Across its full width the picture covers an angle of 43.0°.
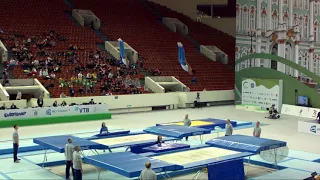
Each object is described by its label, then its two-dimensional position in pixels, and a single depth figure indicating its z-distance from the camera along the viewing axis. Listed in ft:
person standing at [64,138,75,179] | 40.01
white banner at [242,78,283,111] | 101.19
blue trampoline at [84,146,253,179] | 35.94
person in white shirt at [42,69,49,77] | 97.95
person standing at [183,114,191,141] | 60.90
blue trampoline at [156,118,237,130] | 63.57
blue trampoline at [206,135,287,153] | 43.88
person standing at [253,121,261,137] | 52.65
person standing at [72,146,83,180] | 36.94
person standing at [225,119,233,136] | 54.29
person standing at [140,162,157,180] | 30.86
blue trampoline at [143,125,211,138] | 52.29
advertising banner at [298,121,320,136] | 68.46
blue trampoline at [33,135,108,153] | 44.21
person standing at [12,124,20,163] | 45.92
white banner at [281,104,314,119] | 85.15
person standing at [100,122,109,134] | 55.83
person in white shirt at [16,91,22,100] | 84.07
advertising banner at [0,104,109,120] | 75.36
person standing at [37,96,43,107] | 81.00
